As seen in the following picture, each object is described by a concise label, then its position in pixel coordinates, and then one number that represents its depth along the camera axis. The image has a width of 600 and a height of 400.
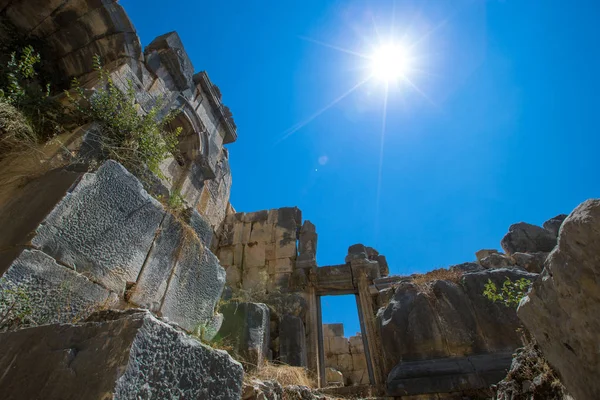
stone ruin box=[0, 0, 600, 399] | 1.24
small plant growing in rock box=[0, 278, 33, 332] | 1.51
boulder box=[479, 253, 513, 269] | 5.83
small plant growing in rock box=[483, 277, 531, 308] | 2.97
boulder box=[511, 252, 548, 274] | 5.55
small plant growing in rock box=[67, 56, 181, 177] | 2.74
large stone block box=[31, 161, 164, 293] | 1.90
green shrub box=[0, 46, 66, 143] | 2.59
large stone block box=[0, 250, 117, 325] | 1.64
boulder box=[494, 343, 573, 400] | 1.93
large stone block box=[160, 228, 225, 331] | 2.56
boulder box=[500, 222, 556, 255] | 6.47
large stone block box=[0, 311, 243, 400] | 1.08
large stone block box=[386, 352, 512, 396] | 3.67
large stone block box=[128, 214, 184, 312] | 2.29
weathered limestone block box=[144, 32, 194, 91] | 5.43
